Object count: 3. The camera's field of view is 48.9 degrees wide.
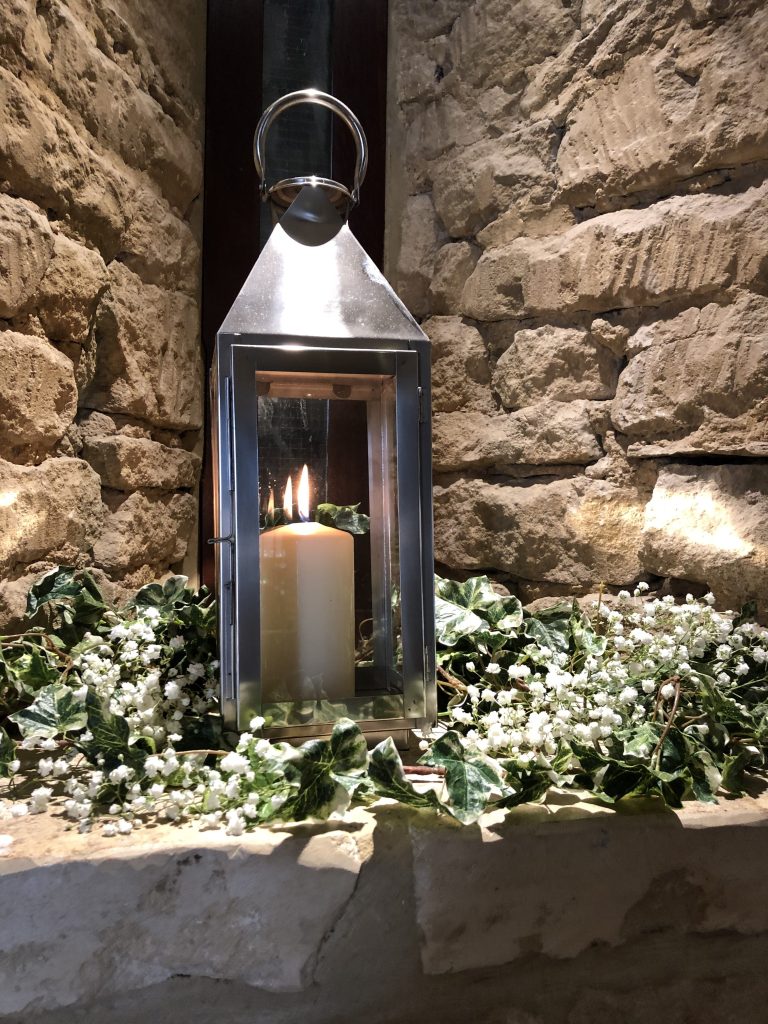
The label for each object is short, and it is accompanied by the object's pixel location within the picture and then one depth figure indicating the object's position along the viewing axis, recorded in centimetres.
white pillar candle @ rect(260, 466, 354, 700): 85
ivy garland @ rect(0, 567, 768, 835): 75
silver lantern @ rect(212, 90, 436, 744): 83
